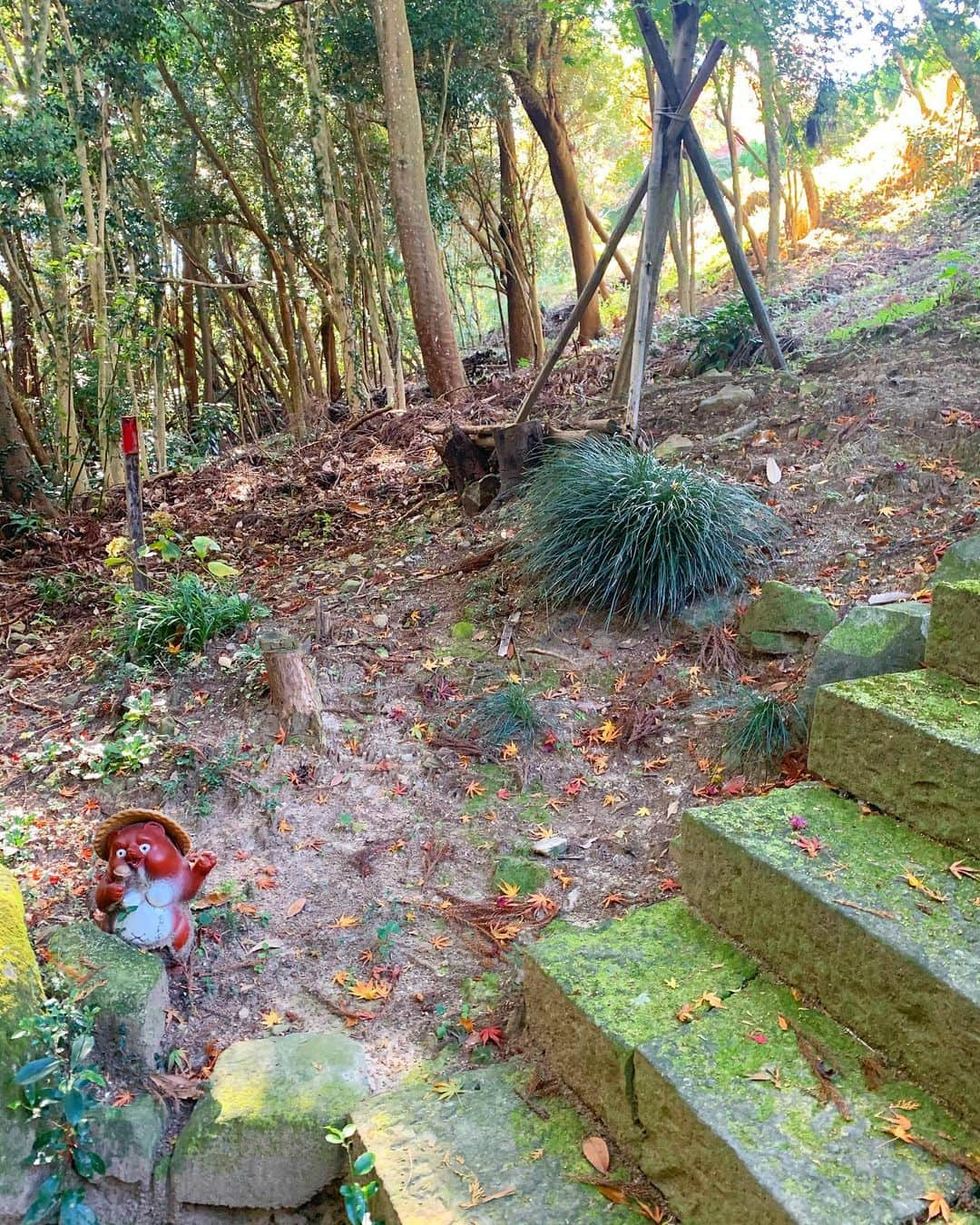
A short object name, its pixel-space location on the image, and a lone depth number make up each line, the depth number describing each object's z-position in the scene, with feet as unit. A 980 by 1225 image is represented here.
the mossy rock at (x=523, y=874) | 8.30
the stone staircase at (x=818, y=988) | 4.54
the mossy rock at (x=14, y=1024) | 5.68
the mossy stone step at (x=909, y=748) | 5.78
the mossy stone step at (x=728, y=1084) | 4.37
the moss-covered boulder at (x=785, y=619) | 10.15
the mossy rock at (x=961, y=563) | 8.65
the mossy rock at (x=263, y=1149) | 6.21
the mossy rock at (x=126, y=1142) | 6.10
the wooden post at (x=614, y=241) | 14.64
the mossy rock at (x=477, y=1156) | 5.08
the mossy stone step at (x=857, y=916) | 4.77
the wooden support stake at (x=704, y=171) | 14.42
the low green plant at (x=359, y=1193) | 5.40
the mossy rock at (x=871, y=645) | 7.98
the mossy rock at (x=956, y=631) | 6.56
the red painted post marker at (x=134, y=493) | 12.51
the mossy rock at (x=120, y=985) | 6.66
